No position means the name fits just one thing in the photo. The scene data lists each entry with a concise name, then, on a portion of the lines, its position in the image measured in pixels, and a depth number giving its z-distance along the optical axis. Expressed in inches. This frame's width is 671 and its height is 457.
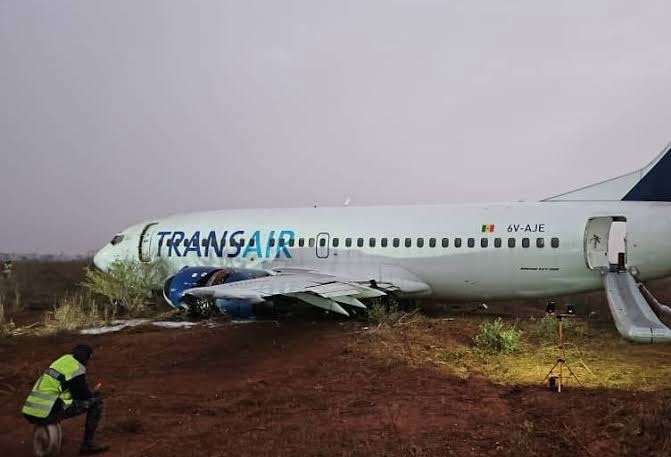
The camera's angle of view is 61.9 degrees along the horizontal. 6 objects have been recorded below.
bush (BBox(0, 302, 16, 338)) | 496.4
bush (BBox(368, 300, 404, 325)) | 516.7
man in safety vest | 209.8
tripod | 282.7
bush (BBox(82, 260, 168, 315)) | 657.0
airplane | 491.5
